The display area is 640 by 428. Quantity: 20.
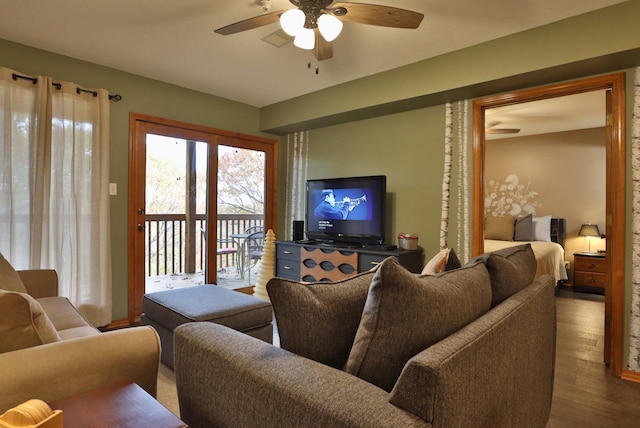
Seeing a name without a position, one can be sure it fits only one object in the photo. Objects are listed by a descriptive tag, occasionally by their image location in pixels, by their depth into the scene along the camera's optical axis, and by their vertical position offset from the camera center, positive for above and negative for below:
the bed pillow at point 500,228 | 5.61 -0.23
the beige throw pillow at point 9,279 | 1.96 -0.37
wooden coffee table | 0.90 -0.54
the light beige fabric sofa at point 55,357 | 1.04 -0.47
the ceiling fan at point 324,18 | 1.87 +1.08
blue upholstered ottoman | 2.22 -0.64
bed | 4.45 -0.47
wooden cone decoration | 4.38 -0.65
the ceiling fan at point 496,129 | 5.02 +1.22
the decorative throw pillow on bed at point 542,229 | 5.40 -0.24
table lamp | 5.09 -0.25
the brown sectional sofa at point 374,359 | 0.74 -0.39
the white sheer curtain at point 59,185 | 2.79 +0.24
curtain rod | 2.80 +1.09
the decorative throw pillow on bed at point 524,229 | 5.50 -0.24
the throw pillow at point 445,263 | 1.62 -0.23
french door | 3.56 +0.14
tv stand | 3.33 -0.47
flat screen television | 3.54 +0.04
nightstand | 4.80 -0.81
